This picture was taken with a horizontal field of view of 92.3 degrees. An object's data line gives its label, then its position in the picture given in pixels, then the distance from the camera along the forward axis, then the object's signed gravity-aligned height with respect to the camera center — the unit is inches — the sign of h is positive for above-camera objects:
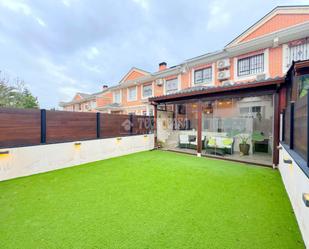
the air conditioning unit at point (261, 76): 327.1 +105.3
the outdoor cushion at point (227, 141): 284.7 -35.3
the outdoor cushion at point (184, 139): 354.6 -38.6
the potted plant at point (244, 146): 280.4 -42.9
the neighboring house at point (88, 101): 783.1 +125.2
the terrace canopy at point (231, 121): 228.5 +4.9
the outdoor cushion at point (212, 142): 294.2 -37.8
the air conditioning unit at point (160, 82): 513.1 +141.3
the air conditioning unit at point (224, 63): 376.8 +154.5
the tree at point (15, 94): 559.8 +120.9
